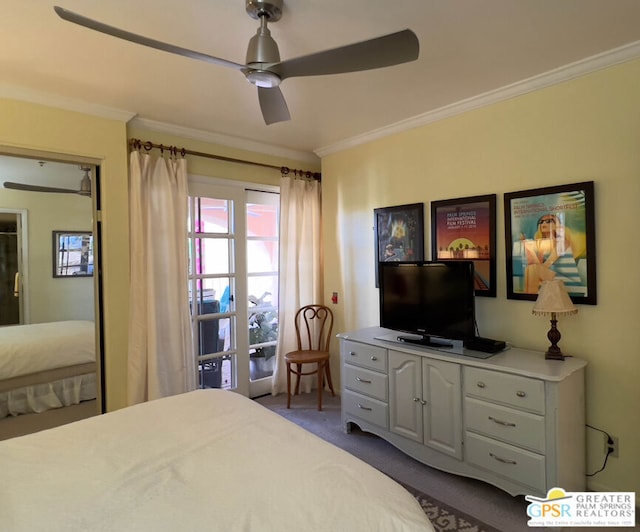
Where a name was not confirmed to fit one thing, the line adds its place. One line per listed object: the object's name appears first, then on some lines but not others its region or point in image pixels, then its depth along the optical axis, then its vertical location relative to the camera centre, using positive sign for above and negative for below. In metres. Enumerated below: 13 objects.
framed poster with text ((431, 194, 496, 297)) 2.78 +0.21
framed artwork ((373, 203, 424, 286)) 3.26 +0.26
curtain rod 3.11 +1.01
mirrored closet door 2.75 -0.22
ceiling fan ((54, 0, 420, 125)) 1.39 +0.84
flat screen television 2.60 -0.28
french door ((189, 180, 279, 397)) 3.58 -0.20
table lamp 2.22 -0.27
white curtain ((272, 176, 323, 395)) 4.01 +0.05
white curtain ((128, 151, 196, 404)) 3.03 -0.14
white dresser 2.07 -0.95
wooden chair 3.98 -0.76
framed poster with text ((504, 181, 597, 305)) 2.33 +0.13
